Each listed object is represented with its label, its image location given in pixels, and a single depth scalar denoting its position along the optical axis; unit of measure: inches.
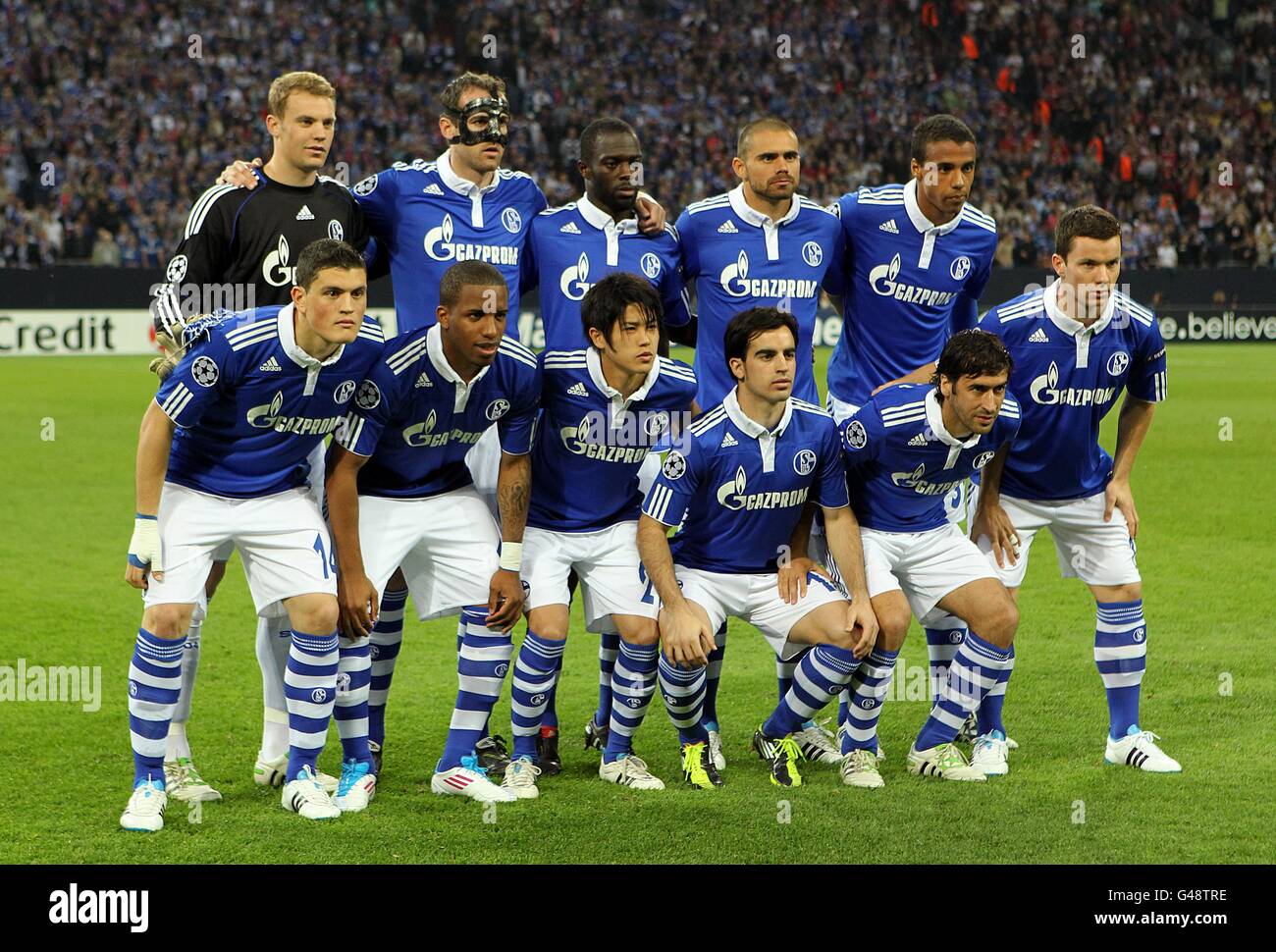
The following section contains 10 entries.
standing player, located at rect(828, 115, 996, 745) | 241.4
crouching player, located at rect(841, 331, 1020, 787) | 216.5
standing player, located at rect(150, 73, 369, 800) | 219.6
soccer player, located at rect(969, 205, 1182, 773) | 226.4
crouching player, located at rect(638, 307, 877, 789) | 212.2
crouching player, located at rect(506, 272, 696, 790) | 214.5
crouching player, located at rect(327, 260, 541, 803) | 205.9
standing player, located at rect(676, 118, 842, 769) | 240.8
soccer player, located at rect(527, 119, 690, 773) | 235.1
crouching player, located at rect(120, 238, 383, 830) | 194.9
